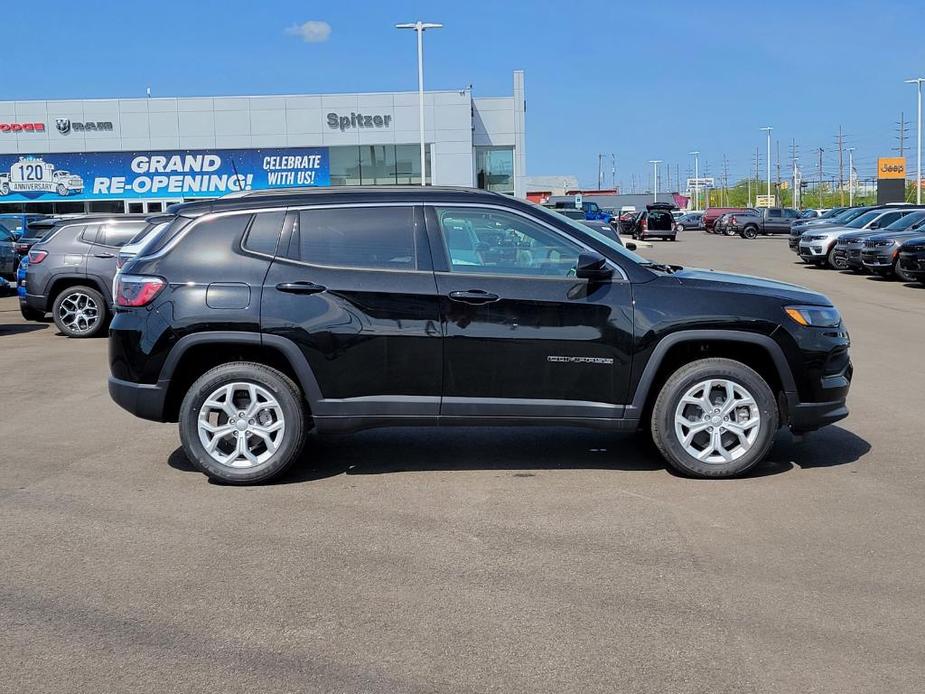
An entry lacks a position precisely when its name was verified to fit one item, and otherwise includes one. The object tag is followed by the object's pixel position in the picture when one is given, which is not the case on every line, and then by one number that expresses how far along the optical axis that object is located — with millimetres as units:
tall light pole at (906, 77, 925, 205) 61450
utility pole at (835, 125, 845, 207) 104669
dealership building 51969
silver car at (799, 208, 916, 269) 28609
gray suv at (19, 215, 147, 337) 14617
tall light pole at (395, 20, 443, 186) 37219
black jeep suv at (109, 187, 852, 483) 6355
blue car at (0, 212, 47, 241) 27562
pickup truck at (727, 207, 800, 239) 62250
